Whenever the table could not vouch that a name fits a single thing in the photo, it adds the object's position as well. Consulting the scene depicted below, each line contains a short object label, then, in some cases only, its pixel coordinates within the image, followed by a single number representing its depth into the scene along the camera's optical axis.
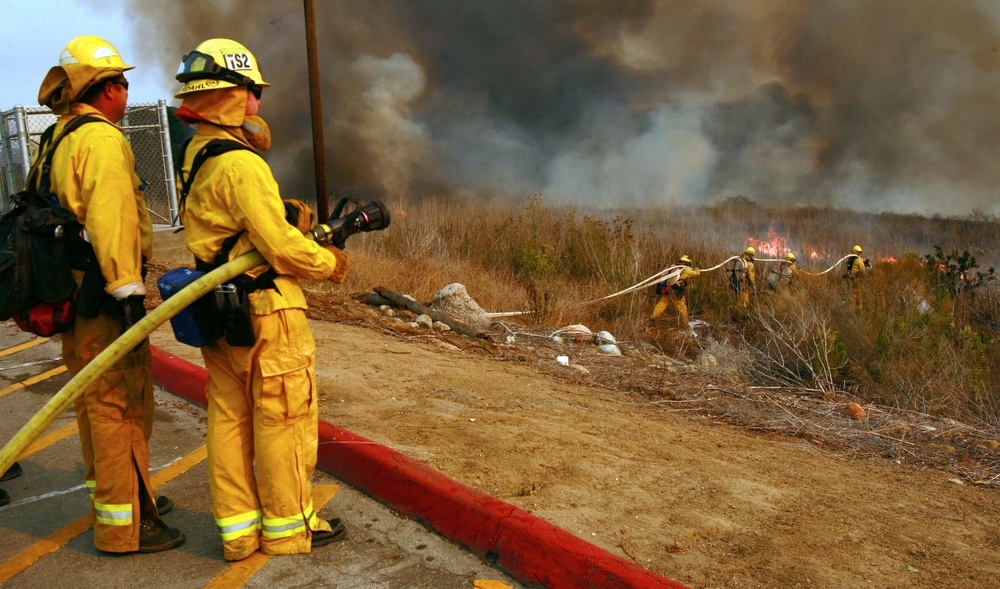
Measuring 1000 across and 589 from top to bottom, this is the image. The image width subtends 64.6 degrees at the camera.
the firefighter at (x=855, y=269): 12.69
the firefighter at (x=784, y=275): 12.91
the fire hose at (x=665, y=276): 11.42
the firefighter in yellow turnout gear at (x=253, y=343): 2.56
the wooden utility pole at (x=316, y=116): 8.33
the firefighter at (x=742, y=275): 12.52
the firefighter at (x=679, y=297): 11.66
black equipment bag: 2.67
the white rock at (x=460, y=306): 8.81
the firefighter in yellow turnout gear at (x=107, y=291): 2.70
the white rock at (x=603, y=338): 8.58
